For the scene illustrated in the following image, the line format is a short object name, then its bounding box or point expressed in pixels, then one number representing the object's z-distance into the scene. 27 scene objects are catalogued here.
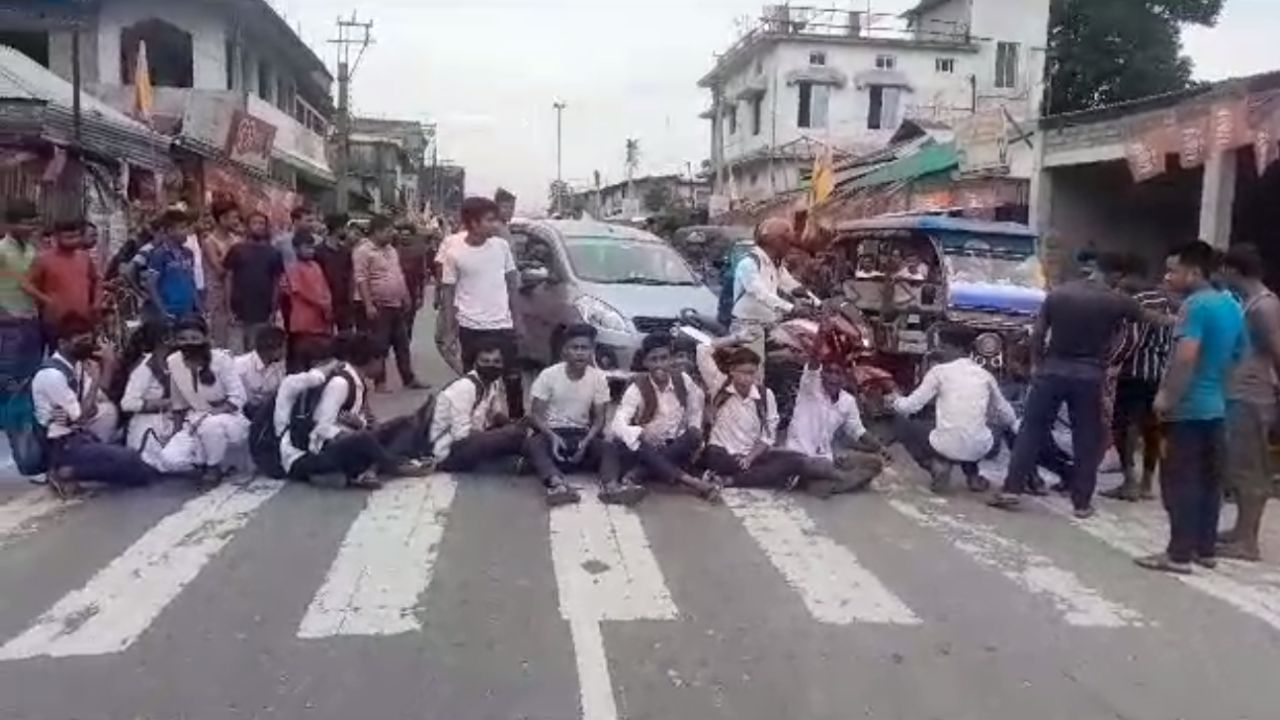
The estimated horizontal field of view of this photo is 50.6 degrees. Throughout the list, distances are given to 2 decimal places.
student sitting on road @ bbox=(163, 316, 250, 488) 8.85
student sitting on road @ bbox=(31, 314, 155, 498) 8.47
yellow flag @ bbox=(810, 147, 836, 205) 28.97
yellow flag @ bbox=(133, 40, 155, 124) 22.61
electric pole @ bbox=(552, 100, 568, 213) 105.69
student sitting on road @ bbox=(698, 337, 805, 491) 9.20
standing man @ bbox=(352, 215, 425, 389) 13.22
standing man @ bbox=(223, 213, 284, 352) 11.80
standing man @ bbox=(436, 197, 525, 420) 10.41
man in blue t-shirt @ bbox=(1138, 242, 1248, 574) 7.27
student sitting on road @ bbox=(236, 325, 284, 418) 9.37
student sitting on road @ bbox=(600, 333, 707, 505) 8.97
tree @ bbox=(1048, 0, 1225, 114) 41.25
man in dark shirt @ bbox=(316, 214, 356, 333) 13.17
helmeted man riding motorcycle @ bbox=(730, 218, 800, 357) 9.97
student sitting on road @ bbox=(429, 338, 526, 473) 9.30
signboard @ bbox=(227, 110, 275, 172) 24.30
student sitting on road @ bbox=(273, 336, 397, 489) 8.80
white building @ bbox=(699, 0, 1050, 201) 56.81
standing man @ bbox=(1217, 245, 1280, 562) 7.77
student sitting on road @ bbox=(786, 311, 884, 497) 9.28
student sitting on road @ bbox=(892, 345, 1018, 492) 9.19
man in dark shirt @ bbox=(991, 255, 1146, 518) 8.55
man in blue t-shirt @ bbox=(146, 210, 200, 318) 11.53
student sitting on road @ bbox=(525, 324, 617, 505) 9.11
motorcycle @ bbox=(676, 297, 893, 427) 9.91
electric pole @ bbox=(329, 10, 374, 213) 50.17
